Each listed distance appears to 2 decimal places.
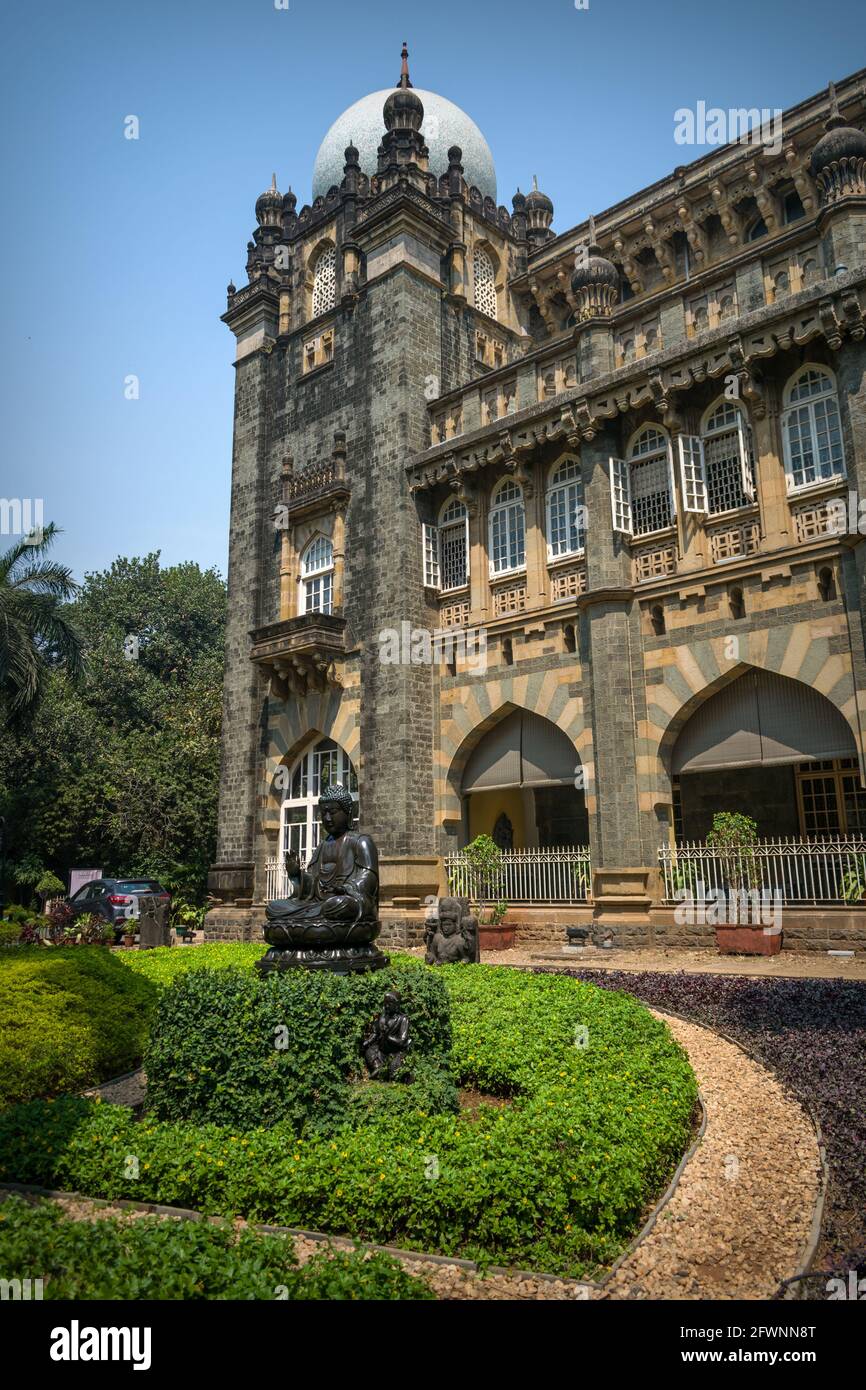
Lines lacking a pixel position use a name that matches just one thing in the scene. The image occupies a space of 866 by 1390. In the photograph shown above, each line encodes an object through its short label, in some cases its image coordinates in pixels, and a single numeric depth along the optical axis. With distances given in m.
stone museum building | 16.36
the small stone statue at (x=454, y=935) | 13.27
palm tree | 24.48
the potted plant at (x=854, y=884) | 14.38
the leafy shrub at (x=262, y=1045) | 6.92
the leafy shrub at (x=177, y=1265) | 4.08
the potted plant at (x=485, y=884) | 18.25
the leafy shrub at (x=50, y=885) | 33.92
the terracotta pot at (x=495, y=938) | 18.12
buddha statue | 9.44
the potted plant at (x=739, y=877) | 15.13
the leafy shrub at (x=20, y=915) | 25.31
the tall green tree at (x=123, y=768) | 33.78
